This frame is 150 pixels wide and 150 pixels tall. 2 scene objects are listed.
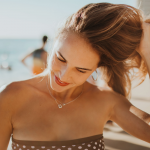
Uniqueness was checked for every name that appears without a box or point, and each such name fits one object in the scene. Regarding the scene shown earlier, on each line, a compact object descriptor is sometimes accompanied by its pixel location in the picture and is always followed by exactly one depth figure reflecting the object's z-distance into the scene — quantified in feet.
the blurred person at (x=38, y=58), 15.57
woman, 4.42
